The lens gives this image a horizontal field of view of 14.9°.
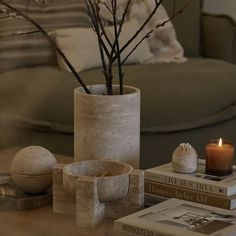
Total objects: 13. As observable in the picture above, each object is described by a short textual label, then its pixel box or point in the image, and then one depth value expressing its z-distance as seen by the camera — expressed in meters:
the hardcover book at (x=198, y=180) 1.95
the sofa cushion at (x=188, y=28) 4.21
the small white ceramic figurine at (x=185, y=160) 2.04
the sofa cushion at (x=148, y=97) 3.06
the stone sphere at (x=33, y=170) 2.04
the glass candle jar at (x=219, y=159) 2.04
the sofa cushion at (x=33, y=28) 3.39
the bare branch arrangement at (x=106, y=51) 2.04
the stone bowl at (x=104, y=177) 1.87
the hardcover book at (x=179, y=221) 1.76
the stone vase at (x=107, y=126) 2.06
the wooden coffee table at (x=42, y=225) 1.86
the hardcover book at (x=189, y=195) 1.94
